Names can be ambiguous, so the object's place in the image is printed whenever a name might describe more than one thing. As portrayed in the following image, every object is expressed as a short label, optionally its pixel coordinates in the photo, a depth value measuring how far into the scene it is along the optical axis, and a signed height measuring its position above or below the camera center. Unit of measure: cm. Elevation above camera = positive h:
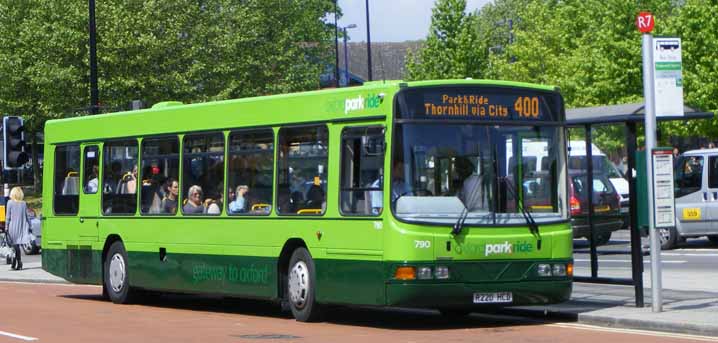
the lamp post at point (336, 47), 8210 +1073
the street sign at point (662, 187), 1582 +49
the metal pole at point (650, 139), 1577 +100
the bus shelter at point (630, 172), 1653 +71
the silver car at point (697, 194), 3016 +78
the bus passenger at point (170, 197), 1965 +54
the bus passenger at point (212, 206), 1862 +40
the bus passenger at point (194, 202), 1906 +46
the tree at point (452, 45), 7462 +963
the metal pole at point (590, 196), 1753 +44
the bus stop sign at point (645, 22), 1570 +223
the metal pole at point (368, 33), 6901 +1005
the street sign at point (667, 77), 1591 +168
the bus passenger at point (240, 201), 1805 +44
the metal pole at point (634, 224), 1658 +10
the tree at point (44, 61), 6303 +775
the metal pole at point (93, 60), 3102 +374
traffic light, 2920 +191
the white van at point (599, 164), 1778 +108
